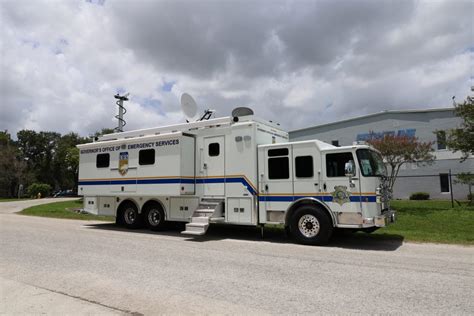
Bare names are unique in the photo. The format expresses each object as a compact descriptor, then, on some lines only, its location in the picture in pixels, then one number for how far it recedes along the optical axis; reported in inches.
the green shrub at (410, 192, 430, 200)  1300.4
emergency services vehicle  383.9
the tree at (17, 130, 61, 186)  2559.1
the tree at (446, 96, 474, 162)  764.6
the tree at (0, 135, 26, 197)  1967.3
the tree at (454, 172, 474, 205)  791.7
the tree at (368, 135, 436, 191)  821.9
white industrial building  1309.1
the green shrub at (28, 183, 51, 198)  1862.7
